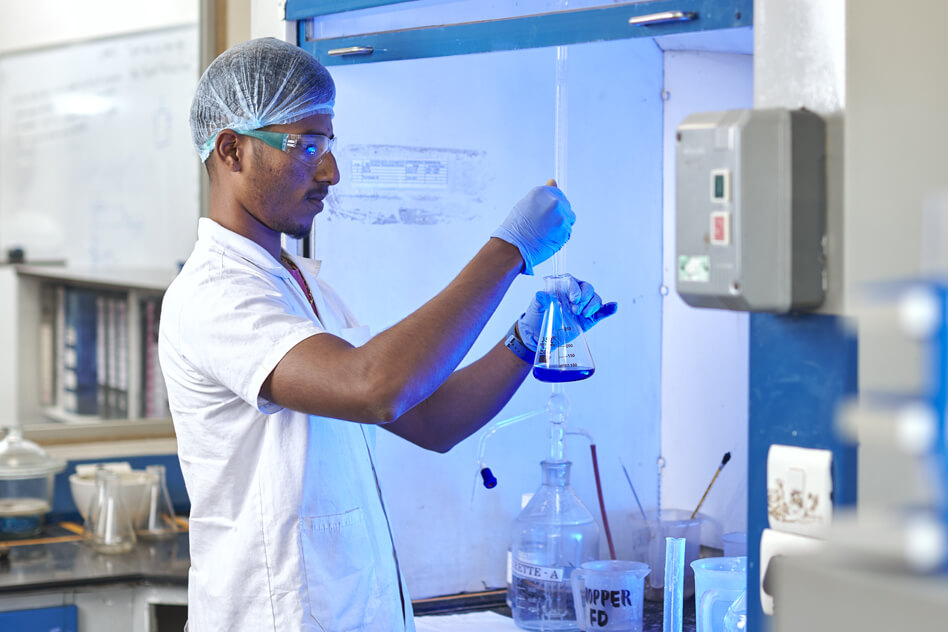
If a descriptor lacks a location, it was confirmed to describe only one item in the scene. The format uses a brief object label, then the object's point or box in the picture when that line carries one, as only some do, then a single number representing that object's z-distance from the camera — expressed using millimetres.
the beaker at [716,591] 1701
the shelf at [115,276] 3221
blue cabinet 2207
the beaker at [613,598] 1817
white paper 1879
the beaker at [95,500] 2562
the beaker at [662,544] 2037
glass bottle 1922
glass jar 2598
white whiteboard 3229
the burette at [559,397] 2043
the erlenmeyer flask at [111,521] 2502
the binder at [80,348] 3238
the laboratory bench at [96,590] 2217
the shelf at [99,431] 2906
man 1357
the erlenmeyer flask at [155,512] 2652
